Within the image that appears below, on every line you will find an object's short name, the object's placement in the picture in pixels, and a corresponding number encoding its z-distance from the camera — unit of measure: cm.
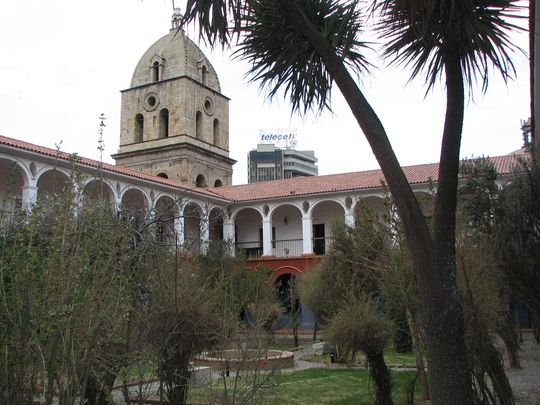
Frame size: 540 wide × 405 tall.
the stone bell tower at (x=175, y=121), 3262
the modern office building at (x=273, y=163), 9931
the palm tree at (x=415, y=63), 399
